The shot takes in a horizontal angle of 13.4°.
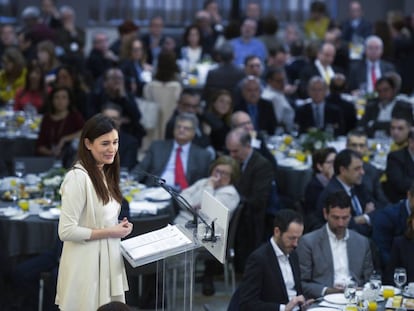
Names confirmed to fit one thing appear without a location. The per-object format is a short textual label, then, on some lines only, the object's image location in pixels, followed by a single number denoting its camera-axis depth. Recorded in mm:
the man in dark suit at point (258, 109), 17783
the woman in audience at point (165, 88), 19150
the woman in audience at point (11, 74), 20007
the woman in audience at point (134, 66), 20293
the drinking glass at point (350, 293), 9767
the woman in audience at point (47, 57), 20914
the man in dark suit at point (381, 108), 17596
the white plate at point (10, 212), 12531
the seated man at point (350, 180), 12737
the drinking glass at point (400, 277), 10351
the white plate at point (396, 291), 10280
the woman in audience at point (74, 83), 18640
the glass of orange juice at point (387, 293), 10122
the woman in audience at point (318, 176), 13408
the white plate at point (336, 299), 9957
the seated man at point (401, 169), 14241
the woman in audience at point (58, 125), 16863
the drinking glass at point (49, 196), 13073
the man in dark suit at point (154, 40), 23237
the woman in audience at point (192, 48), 22853
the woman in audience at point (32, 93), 18963
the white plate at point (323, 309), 9637
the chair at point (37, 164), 15161
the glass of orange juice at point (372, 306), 9674
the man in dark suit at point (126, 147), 15500
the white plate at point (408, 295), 10175
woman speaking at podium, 8189
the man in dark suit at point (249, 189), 13781
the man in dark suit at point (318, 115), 18031
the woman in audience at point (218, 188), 12998
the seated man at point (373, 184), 14005
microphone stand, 8189
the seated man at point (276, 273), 9972
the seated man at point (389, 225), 12023
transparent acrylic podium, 8108
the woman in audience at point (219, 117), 16739
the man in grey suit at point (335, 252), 11122
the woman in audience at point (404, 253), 11060
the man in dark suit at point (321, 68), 20720
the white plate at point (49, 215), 12352
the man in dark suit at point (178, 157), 14837
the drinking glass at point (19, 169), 14092
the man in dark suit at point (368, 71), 21063
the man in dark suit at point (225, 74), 19547
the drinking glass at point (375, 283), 10122
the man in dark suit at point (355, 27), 25437
